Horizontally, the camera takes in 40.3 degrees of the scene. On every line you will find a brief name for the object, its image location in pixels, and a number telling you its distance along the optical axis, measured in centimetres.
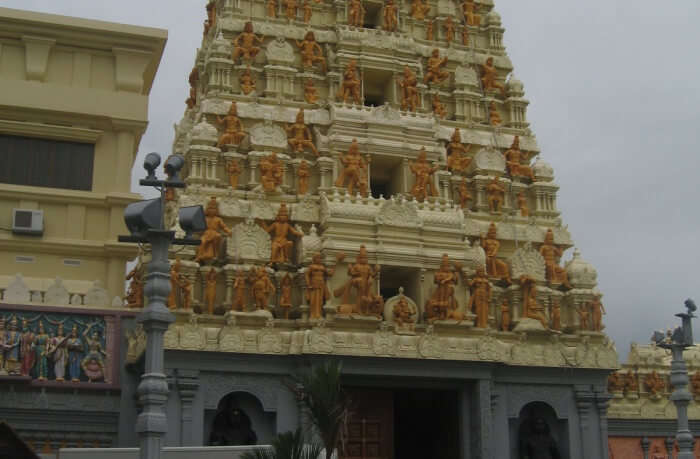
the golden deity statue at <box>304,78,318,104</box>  3092
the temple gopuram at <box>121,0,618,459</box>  2609
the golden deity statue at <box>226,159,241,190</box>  2880
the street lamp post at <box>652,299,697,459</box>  2311
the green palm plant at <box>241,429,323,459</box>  1477
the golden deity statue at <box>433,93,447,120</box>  3225
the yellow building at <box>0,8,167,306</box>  2719
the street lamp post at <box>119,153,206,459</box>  1409
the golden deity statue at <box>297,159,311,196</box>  2930
